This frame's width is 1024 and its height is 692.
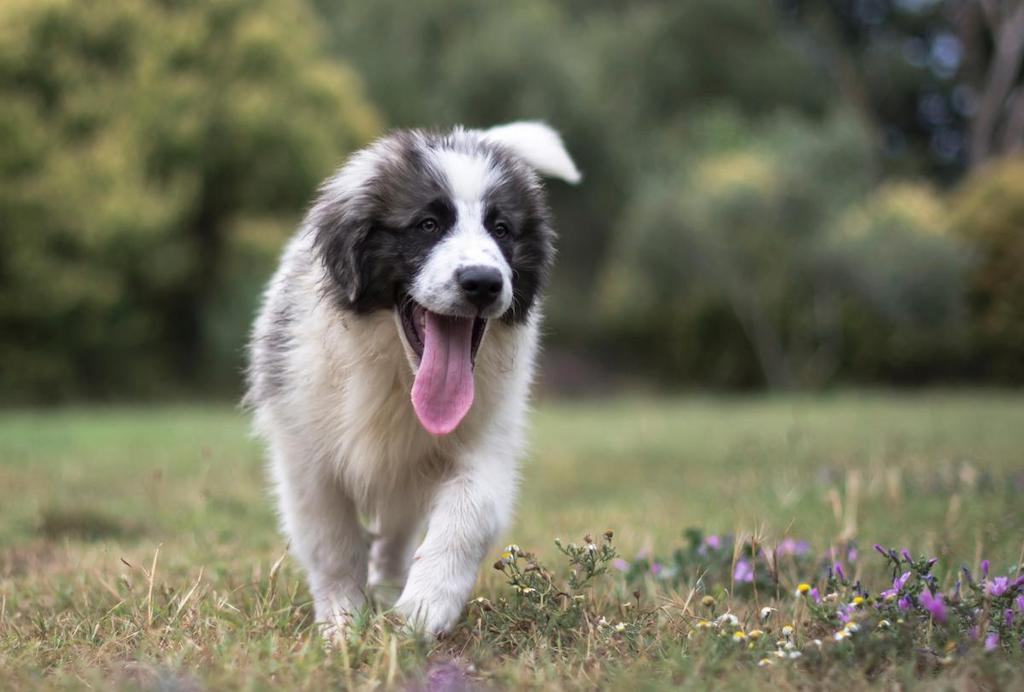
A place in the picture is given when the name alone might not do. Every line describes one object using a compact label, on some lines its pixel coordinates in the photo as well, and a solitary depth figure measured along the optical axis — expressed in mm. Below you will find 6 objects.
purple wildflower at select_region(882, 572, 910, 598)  2925
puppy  3439
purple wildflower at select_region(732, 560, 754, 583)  3708
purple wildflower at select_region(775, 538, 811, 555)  4160
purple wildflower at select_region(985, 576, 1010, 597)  3031
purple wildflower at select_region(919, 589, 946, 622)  2756
